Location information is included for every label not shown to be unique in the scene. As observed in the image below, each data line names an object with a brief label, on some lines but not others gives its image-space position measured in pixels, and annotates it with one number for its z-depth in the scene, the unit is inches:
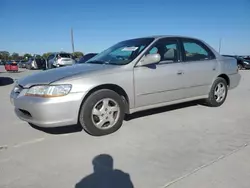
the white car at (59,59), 676.7
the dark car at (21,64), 1240.7
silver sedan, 116.7
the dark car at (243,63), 854.8
